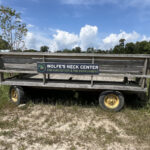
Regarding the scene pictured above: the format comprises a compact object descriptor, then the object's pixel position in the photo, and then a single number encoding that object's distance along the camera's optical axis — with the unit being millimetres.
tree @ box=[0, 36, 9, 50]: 11659
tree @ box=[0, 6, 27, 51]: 8852
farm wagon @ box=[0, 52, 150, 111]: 3438
